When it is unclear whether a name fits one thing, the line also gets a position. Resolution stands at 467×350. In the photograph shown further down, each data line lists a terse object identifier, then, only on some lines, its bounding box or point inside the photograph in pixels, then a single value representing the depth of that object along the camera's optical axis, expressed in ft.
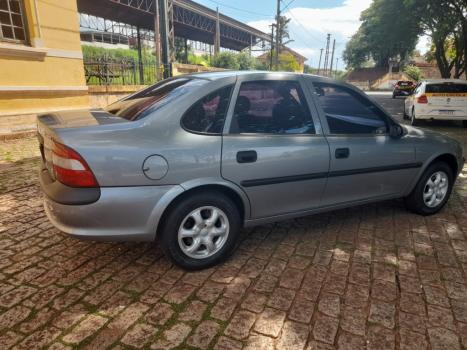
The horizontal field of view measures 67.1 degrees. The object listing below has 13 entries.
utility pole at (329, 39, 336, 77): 237.25
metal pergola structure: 71.44
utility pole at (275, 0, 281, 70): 117.35
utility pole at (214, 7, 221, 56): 107.90
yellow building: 26.99
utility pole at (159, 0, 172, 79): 31.73
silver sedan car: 8.30
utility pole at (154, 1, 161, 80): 67.49
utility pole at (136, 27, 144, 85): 44.81
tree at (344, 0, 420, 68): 71.41
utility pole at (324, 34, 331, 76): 241.74
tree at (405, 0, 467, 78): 58.39
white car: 35.86
